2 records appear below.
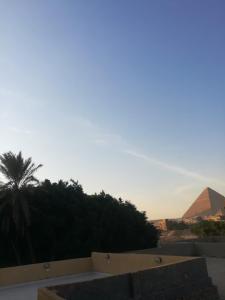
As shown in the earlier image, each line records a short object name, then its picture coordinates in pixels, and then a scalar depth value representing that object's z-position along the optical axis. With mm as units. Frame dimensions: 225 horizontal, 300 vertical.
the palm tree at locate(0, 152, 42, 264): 18092
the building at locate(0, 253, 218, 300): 6680
